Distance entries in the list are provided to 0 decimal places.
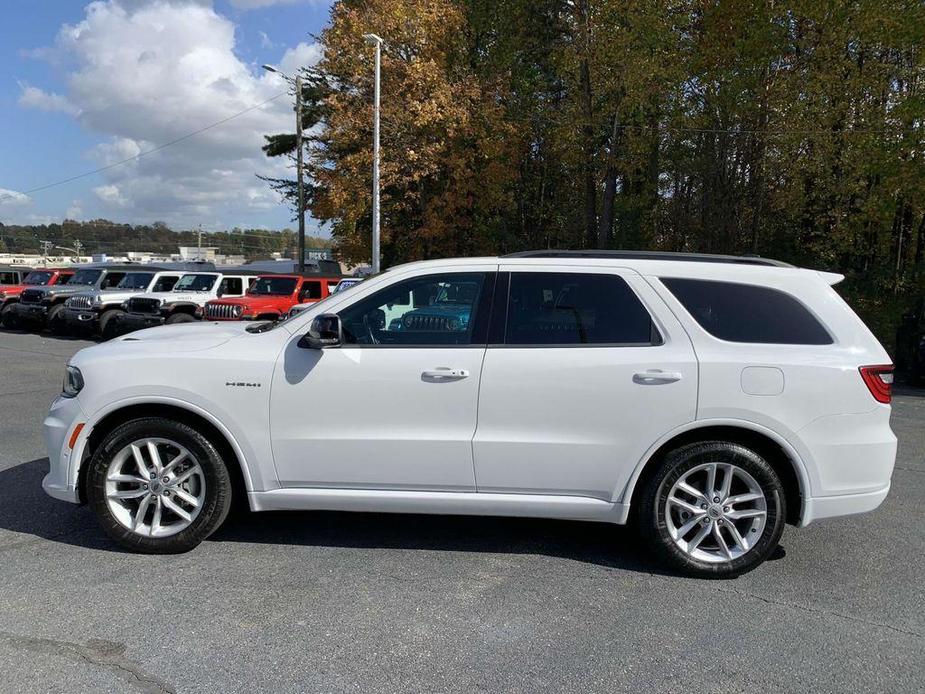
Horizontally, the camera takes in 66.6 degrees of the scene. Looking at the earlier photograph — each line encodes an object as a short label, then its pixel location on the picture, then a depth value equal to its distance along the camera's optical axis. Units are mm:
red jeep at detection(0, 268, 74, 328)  21484
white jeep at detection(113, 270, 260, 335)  16562
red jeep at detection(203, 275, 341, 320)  14945
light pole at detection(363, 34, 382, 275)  19558
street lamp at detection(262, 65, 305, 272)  25984
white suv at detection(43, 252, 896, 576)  3828
